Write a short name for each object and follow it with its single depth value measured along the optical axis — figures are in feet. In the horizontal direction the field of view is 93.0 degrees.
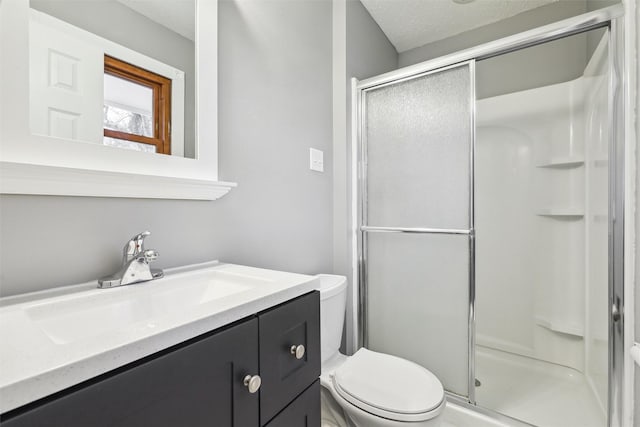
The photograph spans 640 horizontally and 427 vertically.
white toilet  3.41
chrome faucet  2.48
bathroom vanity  1.19
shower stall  4.71
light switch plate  5.19
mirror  2.06
